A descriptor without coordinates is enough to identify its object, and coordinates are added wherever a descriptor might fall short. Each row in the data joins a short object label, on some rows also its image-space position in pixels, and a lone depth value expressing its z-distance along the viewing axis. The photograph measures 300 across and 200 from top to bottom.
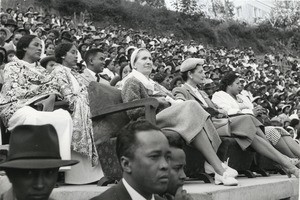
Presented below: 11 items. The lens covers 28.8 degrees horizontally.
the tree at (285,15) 43.84
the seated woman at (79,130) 5.18
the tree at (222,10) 47.39
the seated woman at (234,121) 5.91
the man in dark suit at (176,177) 3.54
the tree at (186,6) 42.88
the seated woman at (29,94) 4.68
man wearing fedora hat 2.49
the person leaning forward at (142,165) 2.97
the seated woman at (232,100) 6.67
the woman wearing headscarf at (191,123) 4.95
